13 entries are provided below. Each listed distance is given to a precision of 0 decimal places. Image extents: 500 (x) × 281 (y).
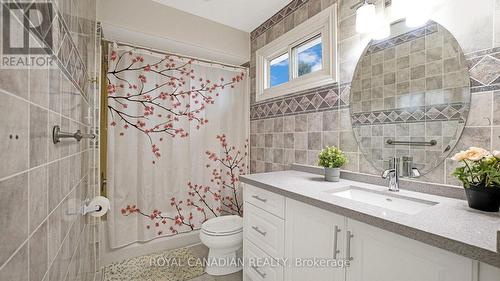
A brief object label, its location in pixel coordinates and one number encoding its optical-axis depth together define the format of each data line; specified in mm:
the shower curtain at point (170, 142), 2004
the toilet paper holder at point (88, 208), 1221
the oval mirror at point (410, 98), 1062
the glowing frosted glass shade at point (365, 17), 1321
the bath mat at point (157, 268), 1780
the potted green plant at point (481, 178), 802
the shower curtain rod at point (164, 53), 1995
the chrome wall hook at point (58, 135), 716
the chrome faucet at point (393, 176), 1191
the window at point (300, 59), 1654
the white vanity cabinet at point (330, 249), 662
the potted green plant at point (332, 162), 1456
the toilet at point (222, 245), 1769
